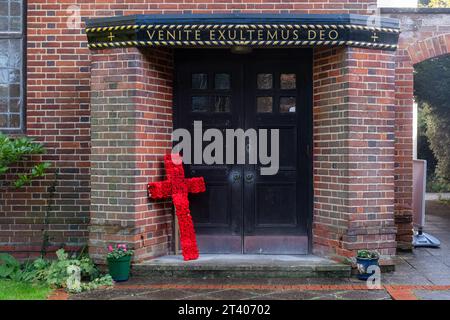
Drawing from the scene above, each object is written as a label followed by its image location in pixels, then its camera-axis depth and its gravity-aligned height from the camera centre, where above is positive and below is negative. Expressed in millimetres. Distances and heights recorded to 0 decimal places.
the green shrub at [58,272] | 6859 -1392
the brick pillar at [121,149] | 7312 +123
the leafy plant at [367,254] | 7008 -1148
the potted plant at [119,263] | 6945 -1246
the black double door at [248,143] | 8078 +223
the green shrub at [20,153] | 7344 +75
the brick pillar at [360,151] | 7266 +104
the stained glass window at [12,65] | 8211 +1325
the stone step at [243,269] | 7160 -1359
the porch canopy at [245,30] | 7051 +1577
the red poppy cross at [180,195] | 7570 -467
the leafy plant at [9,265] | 7219 -1353
